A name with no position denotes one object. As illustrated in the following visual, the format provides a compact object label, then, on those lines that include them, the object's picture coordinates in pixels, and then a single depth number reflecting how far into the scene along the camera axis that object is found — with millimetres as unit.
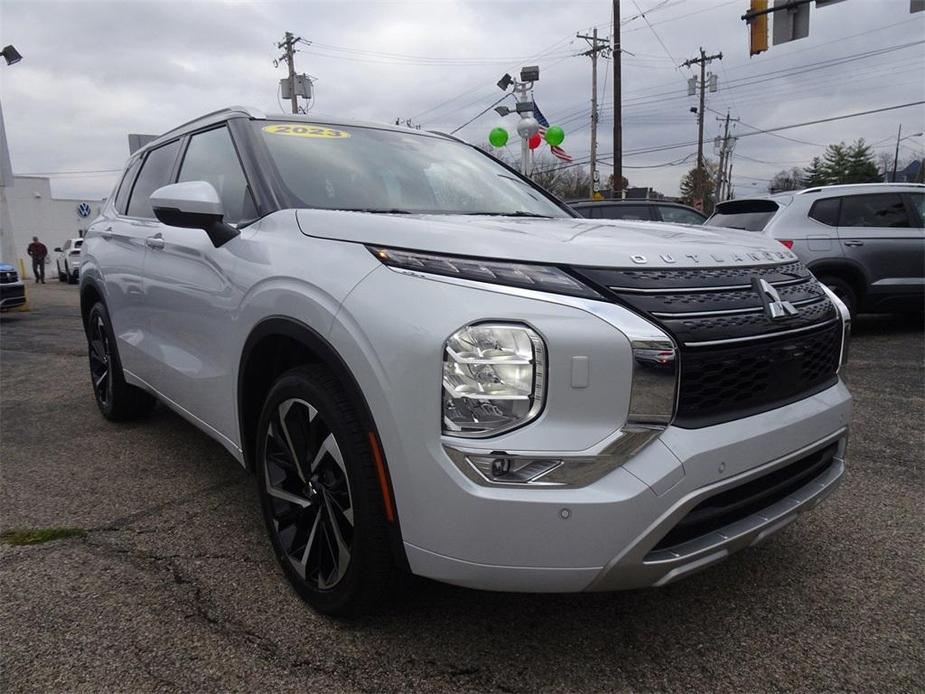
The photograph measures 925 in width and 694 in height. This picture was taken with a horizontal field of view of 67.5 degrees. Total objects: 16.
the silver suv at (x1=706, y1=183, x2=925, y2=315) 7520
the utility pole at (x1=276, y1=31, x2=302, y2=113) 36906
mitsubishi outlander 1740
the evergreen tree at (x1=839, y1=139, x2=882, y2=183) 55972
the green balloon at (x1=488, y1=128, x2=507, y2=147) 20031
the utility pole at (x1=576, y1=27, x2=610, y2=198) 34562
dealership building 39812
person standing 27250
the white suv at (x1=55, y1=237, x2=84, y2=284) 25000
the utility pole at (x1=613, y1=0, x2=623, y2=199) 22828
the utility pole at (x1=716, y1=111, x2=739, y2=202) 59981
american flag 19966
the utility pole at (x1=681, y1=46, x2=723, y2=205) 45625
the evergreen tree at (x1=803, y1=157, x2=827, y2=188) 56844
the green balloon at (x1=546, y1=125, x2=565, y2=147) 20438
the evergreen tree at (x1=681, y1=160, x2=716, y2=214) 71062
